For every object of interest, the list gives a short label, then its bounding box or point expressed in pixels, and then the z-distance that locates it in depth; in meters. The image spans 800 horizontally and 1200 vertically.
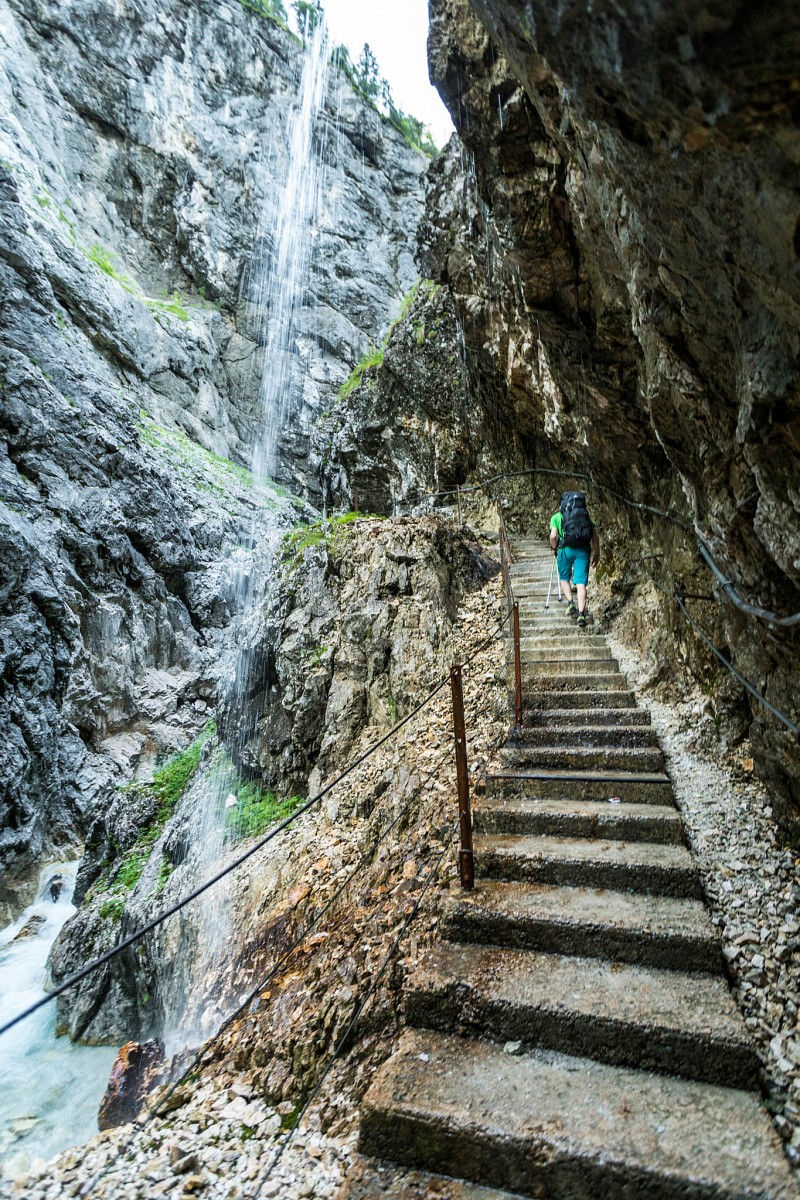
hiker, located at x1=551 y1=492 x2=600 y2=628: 6.83
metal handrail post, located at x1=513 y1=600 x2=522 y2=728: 5.18
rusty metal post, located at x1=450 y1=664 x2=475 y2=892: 3.38
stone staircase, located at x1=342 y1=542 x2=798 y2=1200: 2.07
